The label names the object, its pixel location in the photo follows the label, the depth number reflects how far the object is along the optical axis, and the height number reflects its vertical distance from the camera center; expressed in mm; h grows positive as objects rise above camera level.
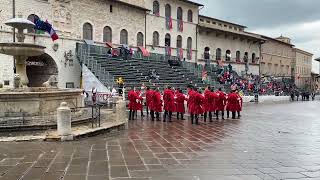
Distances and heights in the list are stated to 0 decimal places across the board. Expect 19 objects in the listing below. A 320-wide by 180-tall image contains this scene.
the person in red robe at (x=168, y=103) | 17734 -750
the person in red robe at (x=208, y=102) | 17581 -716
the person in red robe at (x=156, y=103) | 18016 -761
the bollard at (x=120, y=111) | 13870 -869
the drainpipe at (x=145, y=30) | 41562 +5822
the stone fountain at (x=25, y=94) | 12375 -273
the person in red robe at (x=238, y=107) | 19594 -1018
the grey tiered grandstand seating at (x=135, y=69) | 31419 +1493
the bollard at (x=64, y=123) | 10680 -996
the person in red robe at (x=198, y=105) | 16453 -778
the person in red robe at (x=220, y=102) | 18903 -752
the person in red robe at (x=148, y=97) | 18234 -499
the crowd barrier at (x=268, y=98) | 39556 -1324
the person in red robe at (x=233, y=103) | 19469 -818
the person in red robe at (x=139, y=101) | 18095 -700
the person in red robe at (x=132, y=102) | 17891 -717
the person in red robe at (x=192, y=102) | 16547 -660
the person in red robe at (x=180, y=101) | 18094 -675
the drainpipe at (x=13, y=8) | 28359 +5537
